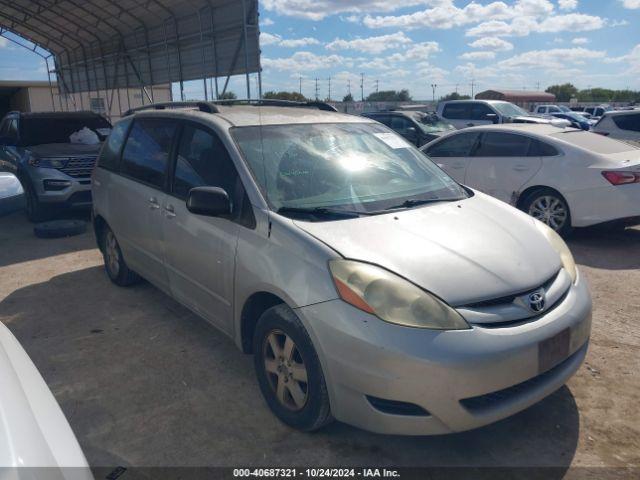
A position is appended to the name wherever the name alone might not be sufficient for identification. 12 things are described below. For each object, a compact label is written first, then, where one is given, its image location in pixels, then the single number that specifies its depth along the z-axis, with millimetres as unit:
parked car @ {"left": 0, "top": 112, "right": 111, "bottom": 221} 7570
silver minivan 2281
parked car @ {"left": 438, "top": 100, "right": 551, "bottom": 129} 13838
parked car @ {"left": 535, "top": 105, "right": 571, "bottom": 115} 32012
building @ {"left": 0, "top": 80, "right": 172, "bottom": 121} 21812
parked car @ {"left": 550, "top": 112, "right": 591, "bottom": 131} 24047
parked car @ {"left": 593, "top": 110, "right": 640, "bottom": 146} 11148
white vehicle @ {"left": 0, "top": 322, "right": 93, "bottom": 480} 1260
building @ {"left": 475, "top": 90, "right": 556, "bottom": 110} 48094
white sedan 6016
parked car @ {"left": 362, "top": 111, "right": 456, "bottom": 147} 12867
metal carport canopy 10836
